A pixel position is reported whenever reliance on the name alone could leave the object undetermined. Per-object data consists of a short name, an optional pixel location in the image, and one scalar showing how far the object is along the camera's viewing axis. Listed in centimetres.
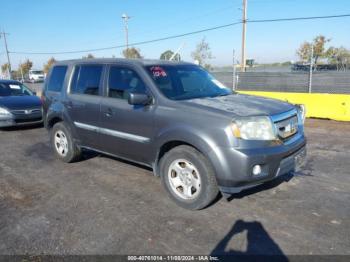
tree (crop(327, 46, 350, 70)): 3930
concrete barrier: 954
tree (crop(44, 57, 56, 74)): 6158
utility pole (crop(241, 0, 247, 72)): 2720
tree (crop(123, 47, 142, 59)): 3985
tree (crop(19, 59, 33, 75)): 7265
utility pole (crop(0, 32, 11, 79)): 4795
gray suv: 367
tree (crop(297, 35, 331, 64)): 4419
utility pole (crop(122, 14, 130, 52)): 3540
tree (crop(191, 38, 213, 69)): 3684
